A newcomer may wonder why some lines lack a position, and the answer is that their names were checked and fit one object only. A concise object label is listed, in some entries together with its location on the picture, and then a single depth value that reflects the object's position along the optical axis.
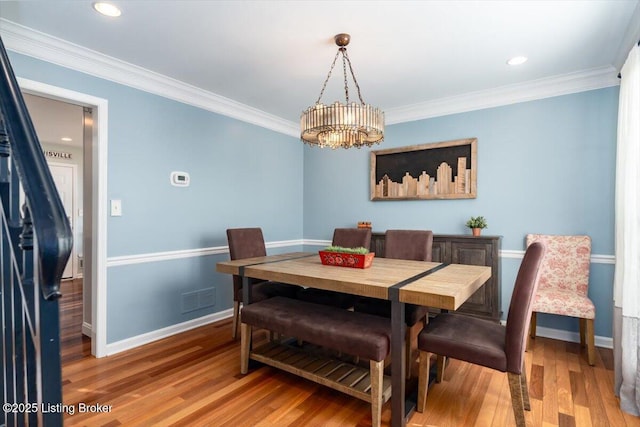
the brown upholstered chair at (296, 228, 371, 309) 2.88
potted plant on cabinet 3.37
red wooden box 2.36
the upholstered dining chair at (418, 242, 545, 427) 1.67
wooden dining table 1.74
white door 5.70
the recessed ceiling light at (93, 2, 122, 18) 2.04
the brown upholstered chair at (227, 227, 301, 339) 2.95
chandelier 2.18
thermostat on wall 3.22
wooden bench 1.81
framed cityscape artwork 3.60
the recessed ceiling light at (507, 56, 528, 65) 2.71
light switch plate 2.78
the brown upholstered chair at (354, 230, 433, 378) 2.47
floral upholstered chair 2.63
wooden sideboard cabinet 3.21
